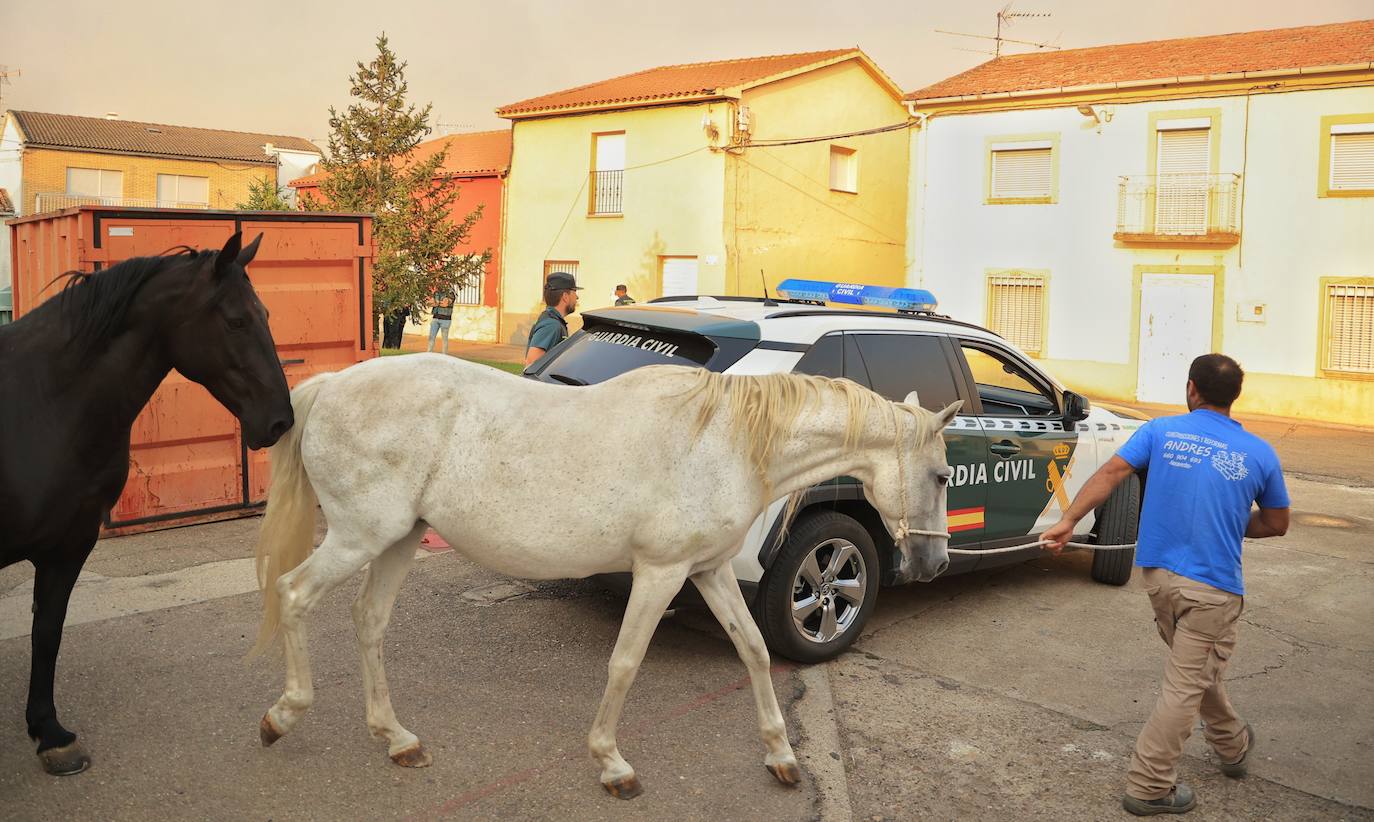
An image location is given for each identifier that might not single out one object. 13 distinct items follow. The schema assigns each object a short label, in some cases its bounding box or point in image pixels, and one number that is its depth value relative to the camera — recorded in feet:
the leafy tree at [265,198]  71.05
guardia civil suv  17.21
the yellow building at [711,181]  77.71
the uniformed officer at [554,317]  26.05
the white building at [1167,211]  63.72
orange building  92.32
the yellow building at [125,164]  145.79
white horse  12.50
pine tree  64.65
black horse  12.48
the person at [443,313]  67.97
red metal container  24.38
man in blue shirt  12.78
